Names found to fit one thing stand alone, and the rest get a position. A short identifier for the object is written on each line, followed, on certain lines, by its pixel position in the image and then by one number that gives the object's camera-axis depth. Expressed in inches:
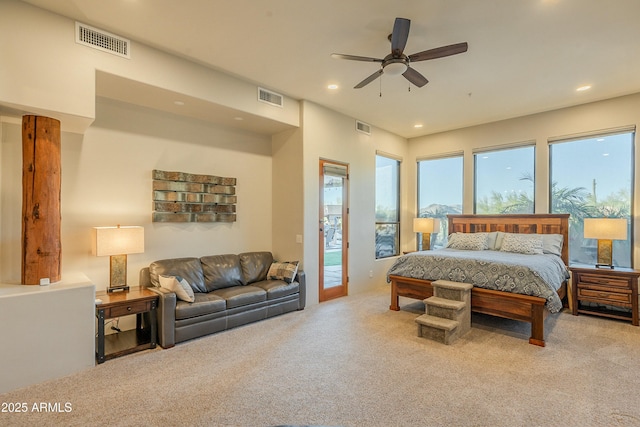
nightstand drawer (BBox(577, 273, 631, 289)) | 167.3
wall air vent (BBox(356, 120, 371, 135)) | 239.2
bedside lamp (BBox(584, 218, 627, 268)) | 171.8
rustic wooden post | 115.6
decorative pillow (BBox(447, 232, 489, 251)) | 212.8
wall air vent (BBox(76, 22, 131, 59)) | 121.0
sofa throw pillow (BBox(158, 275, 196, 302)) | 140.5
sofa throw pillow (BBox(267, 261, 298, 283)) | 187.5
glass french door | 212.7
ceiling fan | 107.0
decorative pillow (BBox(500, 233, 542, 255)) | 192.4
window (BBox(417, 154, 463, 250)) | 264.4
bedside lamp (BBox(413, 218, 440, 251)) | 249.3
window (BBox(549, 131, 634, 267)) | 191.8
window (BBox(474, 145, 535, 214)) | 227.9
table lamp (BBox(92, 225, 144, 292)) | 134.7
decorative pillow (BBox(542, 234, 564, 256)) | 194.9
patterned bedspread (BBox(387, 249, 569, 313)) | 143.8
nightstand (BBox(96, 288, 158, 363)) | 122.3
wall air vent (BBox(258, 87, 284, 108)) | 181.0
